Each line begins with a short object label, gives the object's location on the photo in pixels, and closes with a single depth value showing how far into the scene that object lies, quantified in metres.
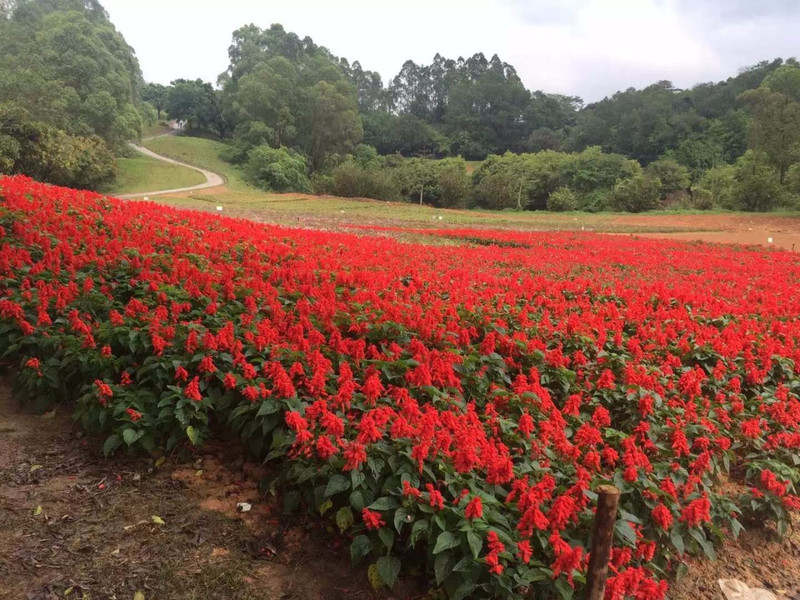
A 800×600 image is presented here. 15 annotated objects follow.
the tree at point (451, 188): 43.22
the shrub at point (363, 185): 42.66
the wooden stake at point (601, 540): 1.92
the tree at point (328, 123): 59.38
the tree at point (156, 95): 84.50
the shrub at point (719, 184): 39.03
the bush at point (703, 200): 39.62
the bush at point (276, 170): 48.09
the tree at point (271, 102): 58.81
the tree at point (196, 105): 73.62
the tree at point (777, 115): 31.92
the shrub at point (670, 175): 47.16
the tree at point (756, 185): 35.53
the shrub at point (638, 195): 40.81
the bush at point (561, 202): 43.75
